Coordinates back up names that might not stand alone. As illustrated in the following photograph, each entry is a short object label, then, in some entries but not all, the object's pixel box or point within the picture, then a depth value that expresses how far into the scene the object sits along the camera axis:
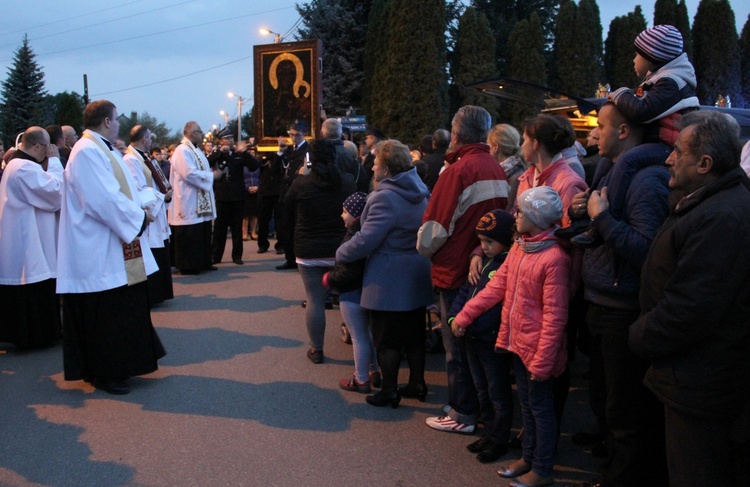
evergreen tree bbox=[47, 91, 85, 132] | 31.22
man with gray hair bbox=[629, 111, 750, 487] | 2.72
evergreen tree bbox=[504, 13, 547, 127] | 29.34
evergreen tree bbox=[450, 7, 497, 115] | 28.17
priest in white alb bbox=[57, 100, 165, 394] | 5.41
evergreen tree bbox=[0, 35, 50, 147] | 28.53
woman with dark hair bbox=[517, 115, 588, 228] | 4.17
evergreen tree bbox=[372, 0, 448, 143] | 25.44
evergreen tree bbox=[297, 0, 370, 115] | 26.53
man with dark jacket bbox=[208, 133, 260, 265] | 11.69
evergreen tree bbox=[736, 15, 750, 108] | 28.33
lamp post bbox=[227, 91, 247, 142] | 32.97
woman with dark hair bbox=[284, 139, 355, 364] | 6.15
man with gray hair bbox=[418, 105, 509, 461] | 4.62
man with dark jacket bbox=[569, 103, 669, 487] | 3.38
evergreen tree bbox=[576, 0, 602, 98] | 29.95
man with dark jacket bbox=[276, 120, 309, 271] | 10.40
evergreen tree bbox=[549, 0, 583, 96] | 29.98
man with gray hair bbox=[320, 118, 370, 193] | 7.86
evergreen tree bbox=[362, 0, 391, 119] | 26.36
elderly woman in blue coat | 5.09
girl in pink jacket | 3.77
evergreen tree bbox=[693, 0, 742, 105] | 27.55
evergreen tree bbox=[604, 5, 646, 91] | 29.94
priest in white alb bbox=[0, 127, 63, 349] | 6.72
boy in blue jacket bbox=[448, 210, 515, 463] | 4.25
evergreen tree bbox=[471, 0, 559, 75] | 36.09
